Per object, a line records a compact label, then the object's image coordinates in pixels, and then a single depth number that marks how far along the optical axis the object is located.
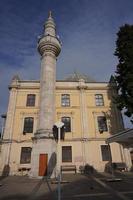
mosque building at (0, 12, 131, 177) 22.12
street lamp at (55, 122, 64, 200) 6.71
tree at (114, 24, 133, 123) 19.70
